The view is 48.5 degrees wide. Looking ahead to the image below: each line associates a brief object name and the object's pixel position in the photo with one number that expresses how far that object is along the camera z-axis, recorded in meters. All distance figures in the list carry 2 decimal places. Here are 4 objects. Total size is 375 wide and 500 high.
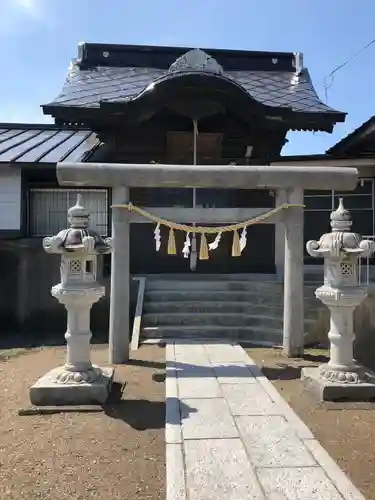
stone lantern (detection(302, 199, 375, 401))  5.84
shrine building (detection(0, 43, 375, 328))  11.05
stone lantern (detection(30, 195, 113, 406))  5.44
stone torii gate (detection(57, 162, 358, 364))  7.66
